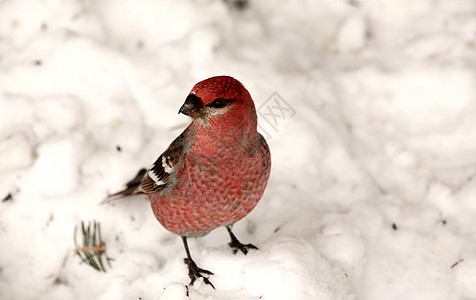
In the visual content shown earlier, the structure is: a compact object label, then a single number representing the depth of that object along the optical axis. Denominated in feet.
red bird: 16.81
